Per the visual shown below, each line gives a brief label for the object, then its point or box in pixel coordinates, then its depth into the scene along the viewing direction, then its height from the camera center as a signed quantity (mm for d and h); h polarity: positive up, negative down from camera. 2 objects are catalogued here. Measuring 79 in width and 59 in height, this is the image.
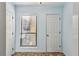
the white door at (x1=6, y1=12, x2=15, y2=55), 1874 -187
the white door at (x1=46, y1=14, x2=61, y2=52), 2464 -139
